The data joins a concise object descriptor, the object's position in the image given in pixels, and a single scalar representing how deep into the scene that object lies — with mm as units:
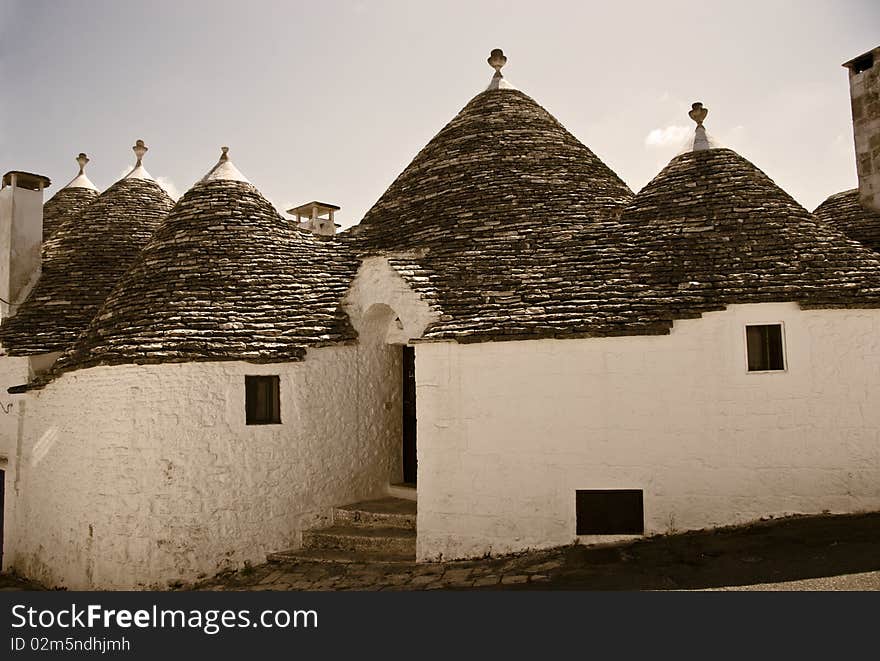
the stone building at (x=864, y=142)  11414
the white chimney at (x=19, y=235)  12359
